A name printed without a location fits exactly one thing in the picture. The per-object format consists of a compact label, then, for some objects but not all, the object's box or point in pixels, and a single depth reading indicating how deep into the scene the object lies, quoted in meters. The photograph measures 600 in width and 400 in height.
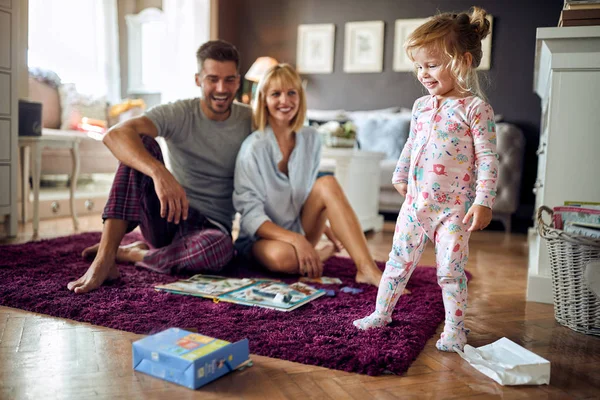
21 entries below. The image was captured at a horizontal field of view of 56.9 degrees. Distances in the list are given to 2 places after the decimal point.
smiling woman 2.05
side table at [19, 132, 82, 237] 3.04
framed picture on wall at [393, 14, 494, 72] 5.07
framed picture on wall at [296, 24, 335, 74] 5.38
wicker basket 1.54
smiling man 1.87
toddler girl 1.35
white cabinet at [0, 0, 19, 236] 2.81
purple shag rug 1.30
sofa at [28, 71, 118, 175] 4.12
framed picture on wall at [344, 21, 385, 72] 5.20
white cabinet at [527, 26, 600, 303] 1.81
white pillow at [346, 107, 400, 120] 4.92
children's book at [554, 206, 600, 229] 1.64
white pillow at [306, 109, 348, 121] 4.92
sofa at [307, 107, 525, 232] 4.12
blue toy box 1.12
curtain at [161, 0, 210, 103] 5.34
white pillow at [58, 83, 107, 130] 4.68
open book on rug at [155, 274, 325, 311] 1.68
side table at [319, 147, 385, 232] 3.39
